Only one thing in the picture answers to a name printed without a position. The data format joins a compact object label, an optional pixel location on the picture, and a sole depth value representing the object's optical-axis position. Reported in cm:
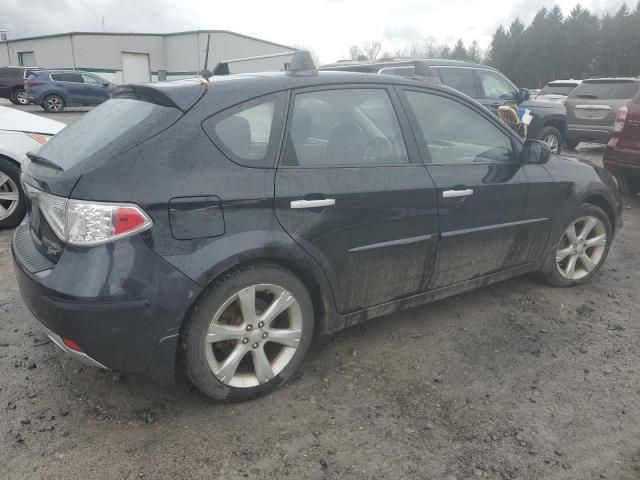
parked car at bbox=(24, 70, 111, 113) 1961
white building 3541
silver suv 1085
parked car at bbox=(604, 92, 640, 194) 649
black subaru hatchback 217
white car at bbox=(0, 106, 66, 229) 496
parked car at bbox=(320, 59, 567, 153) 720
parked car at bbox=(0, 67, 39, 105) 2230
